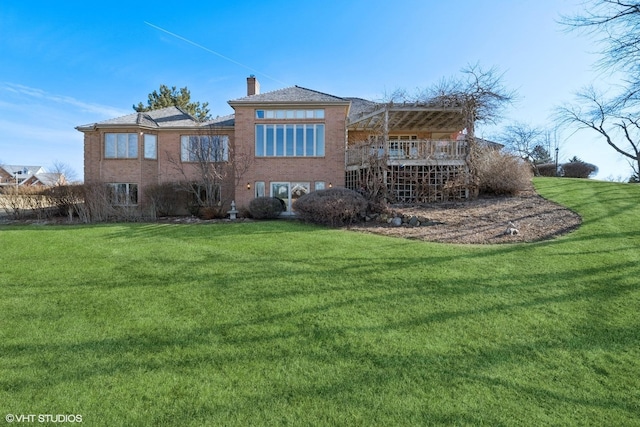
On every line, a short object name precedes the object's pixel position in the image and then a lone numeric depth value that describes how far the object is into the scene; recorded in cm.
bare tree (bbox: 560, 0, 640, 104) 970
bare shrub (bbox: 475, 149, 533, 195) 1366
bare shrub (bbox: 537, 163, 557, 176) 2667
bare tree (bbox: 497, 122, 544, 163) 3769
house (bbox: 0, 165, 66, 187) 5897
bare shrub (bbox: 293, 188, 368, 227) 1125
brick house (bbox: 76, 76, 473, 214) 1482
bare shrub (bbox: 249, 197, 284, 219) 1426
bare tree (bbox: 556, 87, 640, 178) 2556
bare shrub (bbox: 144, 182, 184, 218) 1709
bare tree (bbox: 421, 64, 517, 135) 1442
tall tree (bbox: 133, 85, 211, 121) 3312
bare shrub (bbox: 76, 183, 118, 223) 1459
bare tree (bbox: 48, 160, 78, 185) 3398
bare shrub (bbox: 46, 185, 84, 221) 1548
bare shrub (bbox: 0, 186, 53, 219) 1600
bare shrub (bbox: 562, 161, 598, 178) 2481
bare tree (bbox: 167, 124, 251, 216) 1642
